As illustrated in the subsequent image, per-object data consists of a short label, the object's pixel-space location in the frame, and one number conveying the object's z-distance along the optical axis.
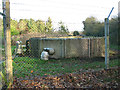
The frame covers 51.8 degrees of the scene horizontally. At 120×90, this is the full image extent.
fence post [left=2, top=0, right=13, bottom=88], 3.00
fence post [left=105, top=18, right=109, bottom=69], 4.30
